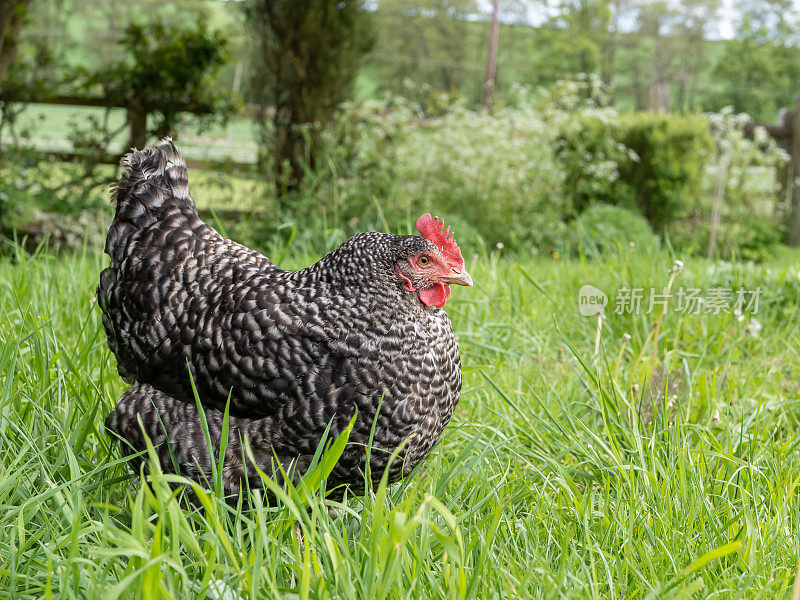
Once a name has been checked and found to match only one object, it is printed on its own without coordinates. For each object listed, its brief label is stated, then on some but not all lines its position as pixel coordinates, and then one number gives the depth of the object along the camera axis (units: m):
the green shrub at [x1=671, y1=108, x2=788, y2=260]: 8.48
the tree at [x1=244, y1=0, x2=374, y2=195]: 6.48
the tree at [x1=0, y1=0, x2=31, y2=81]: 6.04
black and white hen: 1.87
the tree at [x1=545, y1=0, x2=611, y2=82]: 27.83
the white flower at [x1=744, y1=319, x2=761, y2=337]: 2.82
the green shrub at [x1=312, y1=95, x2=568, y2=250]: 6.66
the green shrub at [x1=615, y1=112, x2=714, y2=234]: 8.30
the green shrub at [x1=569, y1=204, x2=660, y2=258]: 6.70
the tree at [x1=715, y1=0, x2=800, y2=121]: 25.36
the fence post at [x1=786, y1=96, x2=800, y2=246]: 9.24
